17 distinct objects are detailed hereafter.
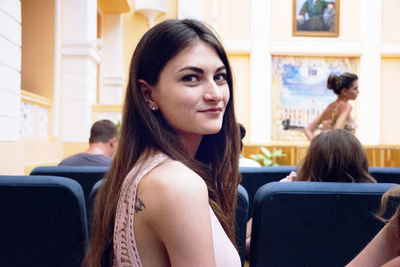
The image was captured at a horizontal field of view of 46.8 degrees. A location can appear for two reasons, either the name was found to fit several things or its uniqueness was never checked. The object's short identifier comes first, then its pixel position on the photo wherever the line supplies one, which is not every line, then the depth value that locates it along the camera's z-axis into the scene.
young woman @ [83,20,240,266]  0.90
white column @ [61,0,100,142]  7.24
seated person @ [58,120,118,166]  4.21
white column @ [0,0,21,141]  4.33
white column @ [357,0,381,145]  11.18
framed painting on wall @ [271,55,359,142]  11.34
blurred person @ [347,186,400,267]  1.22
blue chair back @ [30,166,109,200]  2.69
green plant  6.44
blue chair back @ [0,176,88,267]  1.94
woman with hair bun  4.87
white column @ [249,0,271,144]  11.16
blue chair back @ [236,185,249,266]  2.06
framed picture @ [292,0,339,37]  11.41
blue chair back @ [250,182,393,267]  1.89
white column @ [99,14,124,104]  10.10
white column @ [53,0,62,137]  7.02
